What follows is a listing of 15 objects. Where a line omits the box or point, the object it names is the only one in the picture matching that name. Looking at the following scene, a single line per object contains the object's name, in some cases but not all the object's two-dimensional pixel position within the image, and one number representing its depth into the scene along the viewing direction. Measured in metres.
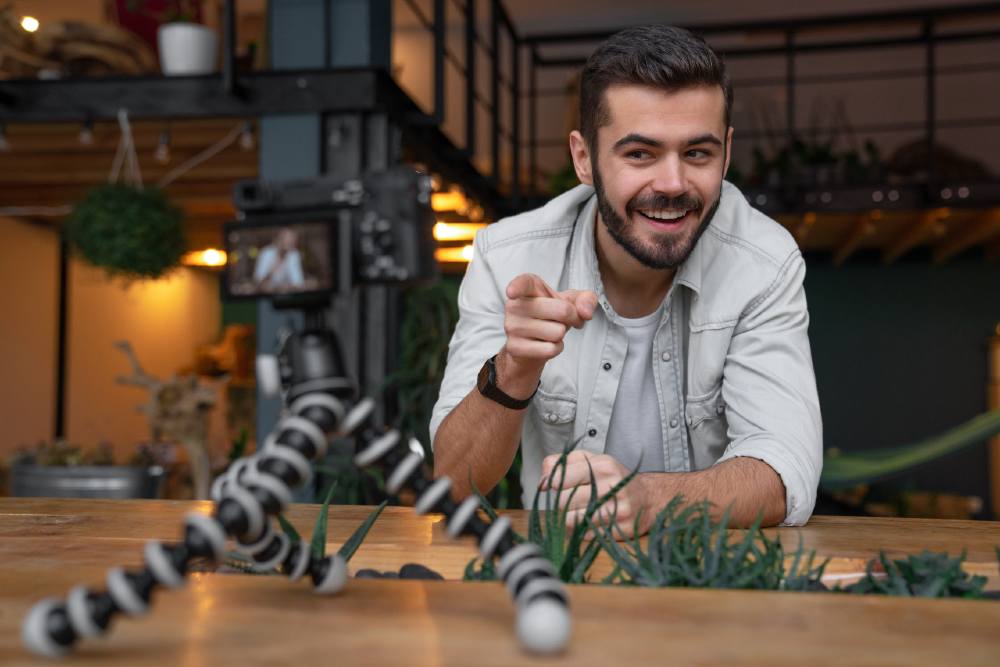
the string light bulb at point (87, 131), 3.04
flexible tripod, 0.43
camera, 0.53
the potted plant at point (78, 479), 2.80
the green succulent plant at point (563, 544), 0.68
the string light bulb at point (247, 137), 3.20
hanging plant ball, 2.62
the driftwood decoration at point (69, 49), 3.06
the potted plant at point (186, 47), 2.98
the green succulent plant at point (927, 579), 0.64
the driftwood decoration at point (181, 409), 3.09
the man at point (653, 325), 1.18
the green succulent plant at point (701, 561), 0.63
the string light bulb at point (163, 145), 3.15
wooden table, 0.43
